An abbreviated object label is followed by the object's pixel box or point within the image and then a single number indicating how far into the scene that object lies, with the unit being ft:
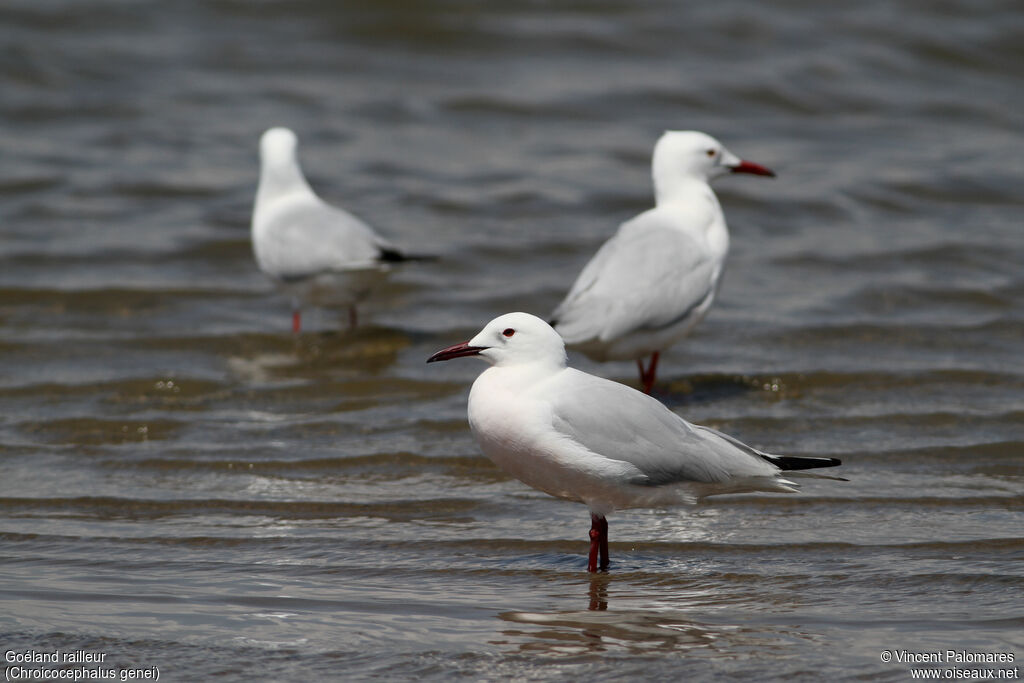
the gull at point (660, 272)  49.06
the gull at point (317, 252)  59.57
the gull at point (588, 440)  31.55
